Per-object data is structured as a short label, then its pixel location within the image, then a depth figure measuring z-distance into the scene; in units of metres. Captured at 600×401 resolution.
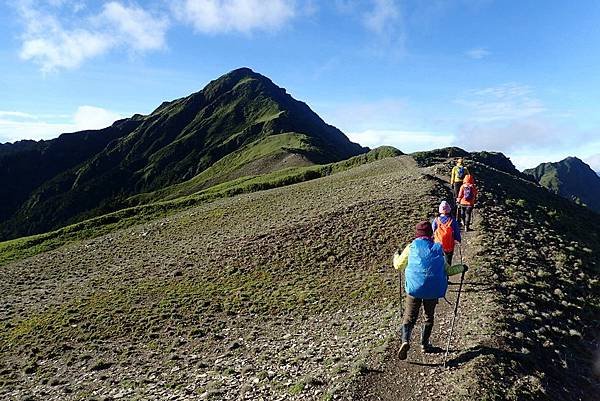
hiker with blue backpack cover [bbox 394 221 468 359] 11.73
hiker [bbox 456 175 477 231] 27.27
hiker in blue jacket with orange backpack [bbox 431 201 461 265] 16.33
